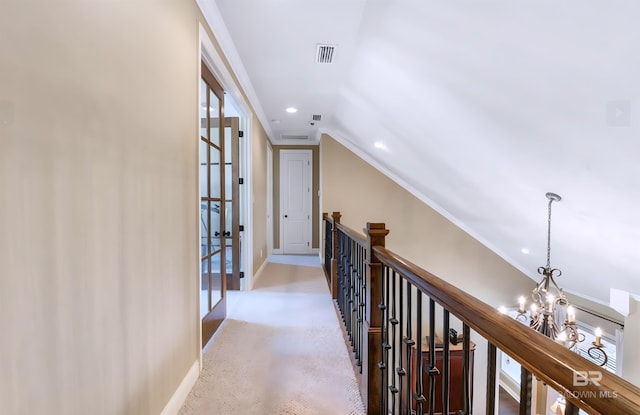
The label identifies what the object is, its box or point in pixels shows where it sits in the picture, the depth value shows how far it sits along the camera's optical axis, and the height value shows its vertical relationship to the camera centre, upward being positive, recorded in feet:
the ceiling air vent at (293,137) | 20.18 +4.26
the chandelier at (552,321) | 9.53 -3.80
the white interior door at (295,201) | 21.85 -0.04
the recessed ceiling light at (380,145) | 14.66 +2.70
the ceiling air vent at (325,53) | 8.80 +4.37
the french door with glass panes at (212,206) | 7.83 -0.17
